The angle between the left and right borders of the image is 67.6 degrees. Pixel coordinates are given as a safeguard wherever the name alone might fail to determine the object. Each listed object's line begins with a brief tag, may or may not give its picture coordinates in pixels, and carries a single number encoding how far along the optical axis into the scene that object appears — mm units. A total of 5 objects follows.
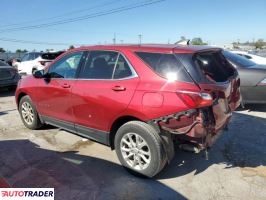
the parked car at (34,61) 10902
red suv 2393
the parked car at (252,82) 4832
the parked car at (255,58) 7575
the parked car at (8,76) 7231
